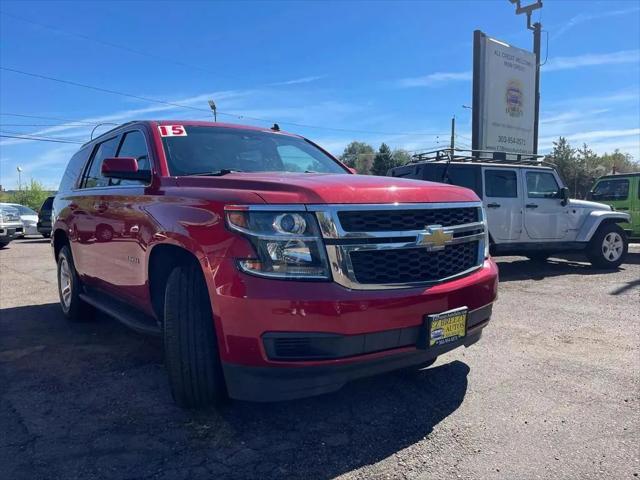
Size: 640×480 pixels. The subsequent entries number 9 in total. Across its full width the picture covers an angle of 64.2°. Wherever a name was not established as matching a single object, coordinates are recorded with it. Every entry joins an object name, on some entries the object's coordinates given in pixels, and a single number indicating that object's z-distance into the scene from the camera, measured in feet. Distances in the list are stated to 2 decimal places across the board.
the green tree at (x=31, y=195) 167.43
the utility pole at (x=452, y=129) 155.33
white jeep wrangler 27.45
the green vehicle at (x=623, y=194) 38.73
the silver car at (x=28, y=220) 69.00
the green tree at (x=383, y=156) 168.51
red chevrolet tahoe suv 8.50
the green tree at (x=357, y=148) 270.38
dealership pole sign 48.67
